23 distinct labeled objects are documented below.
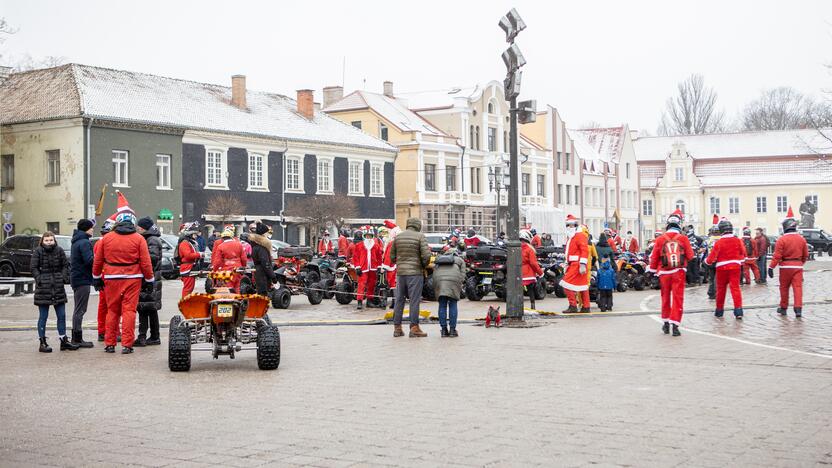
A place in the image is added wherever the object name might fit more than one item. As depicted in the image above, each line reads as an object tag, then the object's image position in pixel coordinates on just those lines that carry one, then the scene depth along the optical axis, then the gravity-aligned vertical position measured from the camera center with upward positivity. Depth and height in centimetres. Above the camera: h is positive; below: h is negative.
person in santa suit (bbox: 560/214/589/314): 2048 -52
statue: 6800 +193
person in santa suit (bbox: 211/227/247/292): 1900 -17
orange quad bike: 1211 -87
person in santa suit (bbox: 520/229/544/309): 2100 -42
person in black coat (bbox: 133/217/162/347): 1491 -67
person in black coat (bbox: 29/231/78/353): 1468 -40
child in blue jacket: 2128 -83
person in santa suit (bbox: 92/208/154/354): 1389 -32
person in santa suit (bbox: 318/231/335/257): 3372 +0
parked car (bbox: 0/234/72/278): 3551 -23
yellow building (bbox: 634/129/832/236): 9150 +547
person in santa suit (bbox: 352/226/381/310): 2280 -38
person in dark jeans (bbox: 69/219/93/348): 1483 -32
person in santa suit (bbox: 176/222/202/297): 1866 -19
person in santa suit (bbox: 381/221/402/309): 2272 -50
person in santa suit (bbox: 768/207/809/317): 1889 -35
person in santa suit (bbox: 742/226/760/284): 3266 -37
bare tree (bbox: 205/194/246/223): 5056 +188
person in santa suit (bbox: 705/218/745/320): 1869 -39
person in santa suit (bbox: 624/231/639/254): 3733 -11
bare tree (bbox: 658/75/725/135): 10350 +1239
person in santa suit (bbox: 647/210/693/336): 1598 -33
